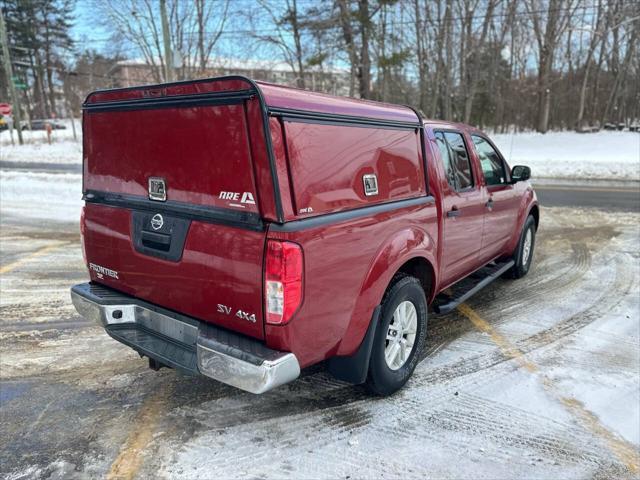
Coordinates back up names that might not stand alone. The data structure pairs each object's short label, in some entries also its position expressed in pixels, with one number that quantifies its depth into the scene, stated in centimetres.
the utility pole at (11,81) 3097
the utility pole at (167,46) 1606
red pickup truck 244
